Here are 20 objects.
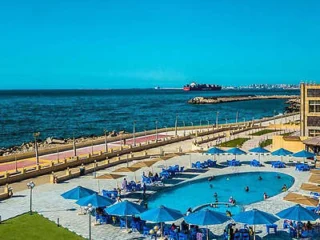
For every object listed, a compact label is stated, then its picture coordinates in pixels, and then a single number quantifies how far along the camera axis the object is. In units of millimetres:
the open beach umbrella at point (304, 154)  36906
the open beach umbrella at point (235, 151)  40128
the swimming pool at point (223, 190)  28641
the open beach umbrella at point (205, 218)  19594
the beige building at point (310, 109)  47031
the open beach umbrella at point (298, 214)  19938
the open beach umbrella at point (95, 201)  22719
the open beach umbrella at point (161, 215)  20175
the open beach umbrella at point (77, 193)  24438
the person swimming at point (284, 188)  30134
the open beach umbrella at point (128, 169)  33244
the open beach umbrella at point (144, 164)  34625
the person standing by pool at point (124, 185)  30378
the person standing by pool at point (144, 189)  29680
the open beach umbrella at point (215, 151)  40406
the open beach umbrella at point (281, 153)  37625
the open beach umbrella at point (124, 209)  21391
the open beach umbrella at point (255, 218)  19469
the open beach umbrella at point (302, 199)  23809
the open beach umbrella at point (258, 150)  39844
